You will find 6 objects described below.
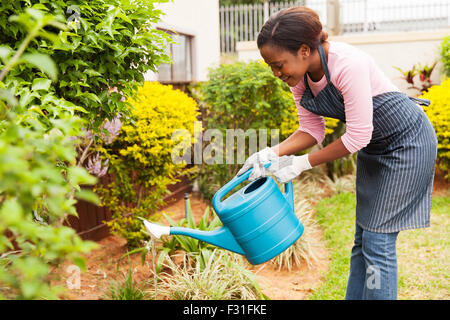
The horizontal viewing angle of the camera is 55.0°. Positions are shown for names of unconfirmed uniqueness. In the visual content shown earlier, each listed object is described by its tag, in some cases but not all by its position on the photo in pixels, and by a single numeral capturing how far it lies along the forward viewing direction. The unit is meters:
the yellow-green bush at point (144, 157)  3.44
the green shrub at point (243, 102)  4.40
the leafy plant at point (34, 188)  0.66
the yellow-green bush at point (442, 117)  4.82
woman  1.77
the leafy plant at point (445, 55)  6.96
